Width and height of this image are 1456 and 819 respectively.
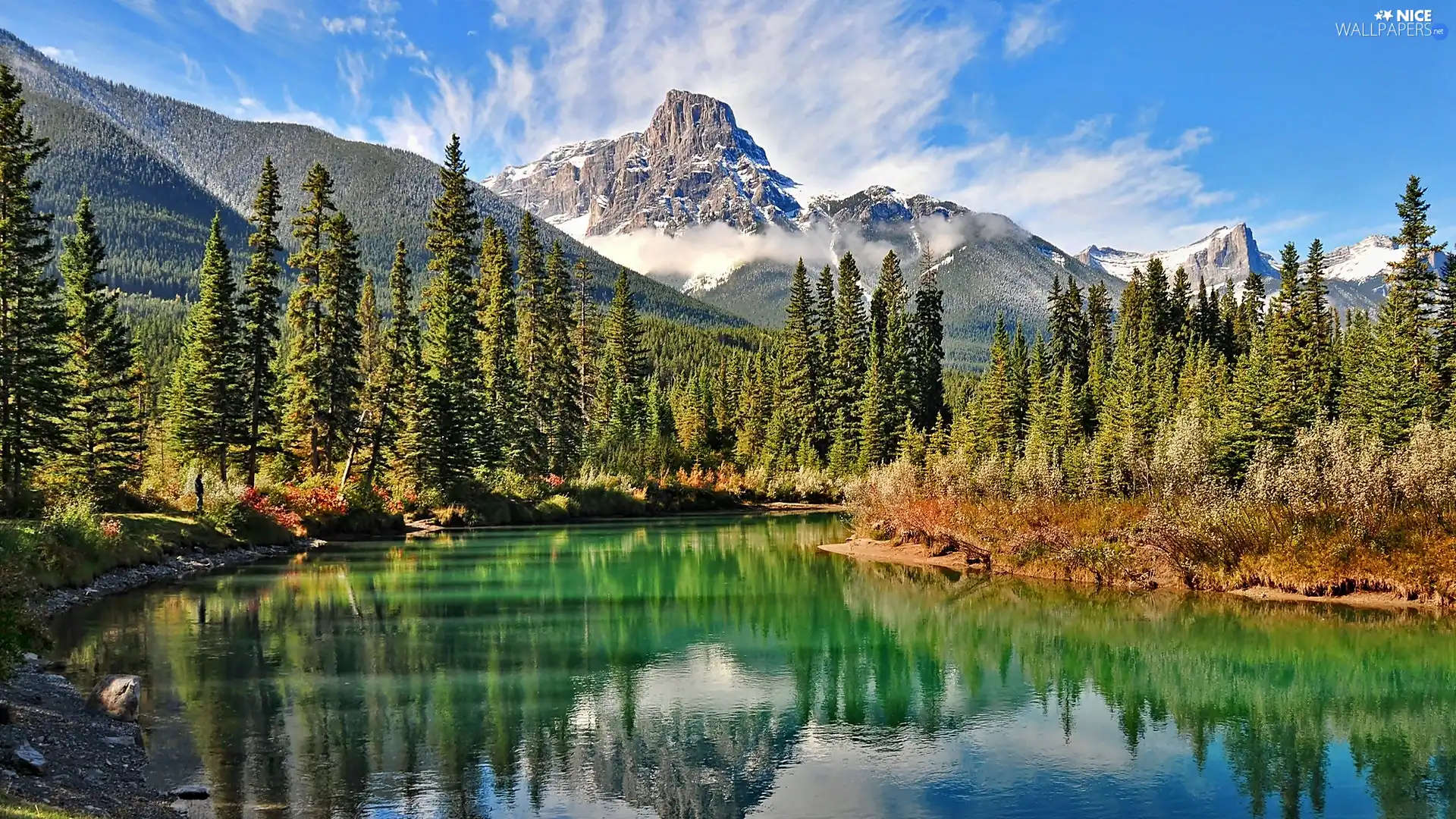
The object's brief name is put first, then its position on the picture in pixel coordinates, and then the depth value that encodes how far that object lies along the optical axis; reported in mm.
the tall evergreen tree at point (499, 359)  62406
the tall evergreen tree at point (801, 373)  90250
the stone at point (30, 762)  10797
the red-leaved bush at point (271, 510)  42438
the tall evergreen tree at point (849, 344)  89312
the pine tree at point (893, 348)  84812
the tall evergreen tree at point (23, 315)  34312
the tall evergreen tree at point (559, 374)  71188
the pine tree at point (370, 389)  53312
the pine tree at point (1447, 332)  51000
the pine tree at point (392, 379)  54094
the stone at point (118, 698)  15117
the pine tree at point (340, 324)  51000
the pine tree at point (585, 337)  81688
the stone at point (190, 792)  12019
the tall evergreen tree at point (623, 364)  91062
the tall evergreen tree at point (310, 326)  50500
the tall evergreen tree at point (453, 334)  56469
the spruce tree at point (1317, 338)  55719
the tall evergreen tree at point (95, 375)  40344
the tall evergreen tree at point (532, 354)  66125
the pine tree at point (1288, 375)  51844
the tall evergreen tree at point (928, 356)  93188
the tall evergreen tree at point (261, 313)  48250
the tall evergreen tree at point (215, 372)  47812
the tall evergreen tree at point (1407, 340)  48688
